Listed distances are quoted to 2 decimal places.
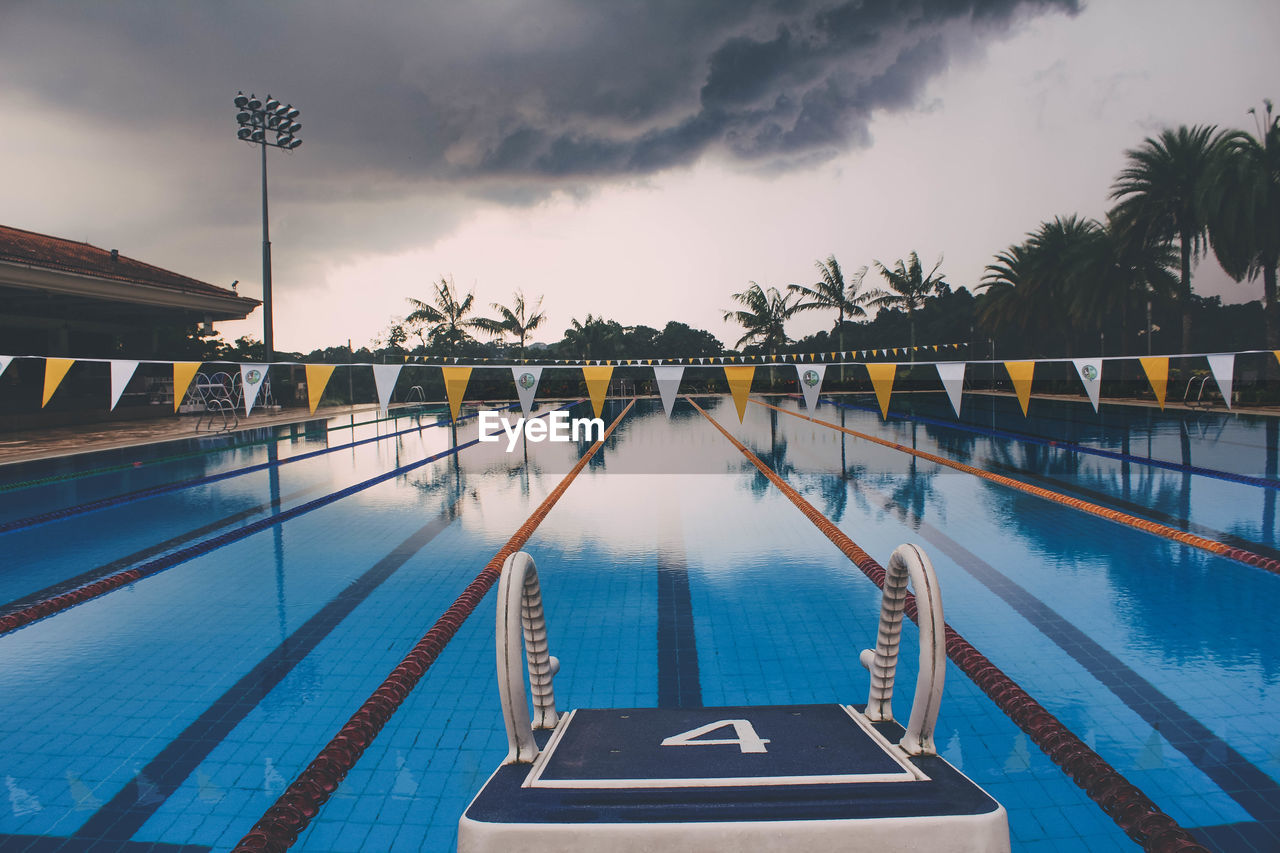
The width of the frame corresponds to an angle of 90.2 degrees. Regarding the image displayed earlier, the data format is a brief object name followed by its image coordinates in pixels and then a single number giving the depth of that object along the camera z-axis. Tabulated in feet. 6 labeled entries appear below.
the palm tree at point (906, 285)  103.14
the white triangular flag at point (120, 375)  29.27
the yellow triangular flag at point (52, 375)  29.66
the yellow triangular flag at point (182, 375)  29.25
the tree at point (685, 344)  122.93
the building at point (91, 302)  45.29
